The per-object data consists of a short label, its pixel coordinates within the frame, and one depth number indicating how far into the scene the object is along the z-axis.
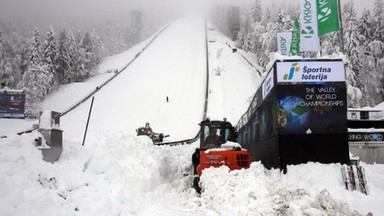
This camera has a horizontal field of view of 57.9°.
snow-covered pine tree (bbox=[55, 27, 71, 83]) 61.91
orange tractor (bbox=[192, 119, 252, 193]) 10.84
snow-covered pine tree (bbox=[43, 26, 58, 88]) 57.69
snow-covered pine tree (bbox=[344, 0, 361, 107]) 37.28
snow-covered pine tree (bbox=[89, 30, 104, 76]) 73.19
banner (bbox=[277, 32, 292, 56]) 25.00
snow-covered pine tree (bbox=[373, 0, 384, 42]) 41.75
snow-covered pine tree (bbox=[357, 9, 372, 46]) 41.51
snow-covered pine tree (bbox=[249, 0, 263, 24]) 97.31
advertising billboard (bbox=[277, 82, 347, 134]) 11.21
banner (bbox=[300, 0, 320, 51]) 15.81
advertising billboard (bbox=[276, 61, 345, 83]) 11.27
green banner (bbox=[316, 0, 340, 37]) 14.95
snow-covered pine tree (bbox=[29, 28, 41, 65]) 51.41
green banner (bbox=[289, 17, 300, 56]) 22.62
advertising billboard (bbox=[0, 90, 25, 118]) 40.88
